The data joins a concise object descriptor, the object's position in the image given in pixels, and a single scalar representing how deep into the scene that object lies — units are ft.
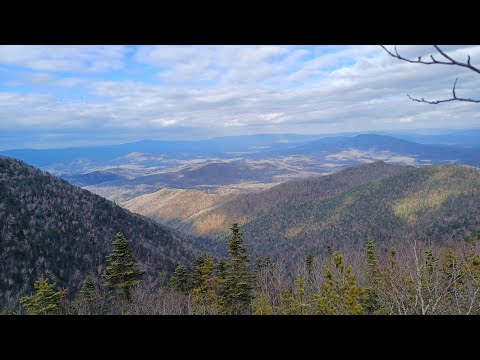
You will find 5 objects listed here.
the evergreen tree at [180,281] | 64.28
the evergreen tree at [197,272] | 64.13
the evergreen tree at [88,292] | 52.22
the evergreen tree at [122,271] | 52.24
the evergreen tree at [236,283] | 45.61
